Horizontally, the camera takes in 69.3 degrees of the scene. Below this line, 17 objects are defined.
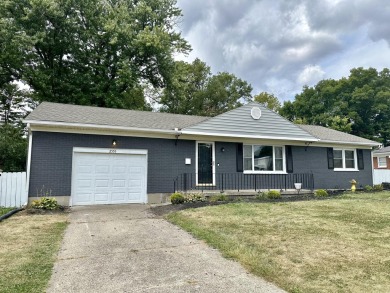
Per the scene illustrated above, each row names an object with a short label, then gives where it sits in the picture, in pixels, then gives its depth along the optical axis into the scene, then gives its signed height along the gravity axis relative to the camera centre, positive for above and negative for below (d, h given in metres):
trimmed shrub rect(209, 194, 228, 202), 10.32 -0.91
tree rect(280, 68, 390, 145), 32.31 +8.21
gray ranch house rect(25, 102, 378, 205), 9.91 +0.79
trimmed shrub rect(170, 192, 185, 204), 9.84 -0.89
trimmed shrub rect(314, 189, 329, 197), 11.95 -0.85
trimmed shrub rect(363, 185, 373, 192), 14.30 -0.76
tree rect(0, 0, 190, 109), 17.69 +8.70
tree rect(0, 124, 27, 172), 13.84 +0.95
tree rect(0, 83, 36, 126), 20.95 +5.32
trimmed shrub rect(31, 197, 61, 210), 8.95 -0.97
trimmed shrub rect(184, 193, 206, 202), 10.11 -0.88
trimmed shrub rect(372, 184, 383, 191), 14.45 -0.77
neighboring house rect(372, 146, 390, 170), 25.14 +1.34
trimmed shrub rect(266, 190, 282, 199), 10.96 -0.85
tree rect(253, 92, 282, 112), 37.59 +9.81
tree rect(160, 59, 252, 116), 31.27 +9.43
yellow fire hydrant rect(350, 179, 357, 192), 13.88 -0.60
